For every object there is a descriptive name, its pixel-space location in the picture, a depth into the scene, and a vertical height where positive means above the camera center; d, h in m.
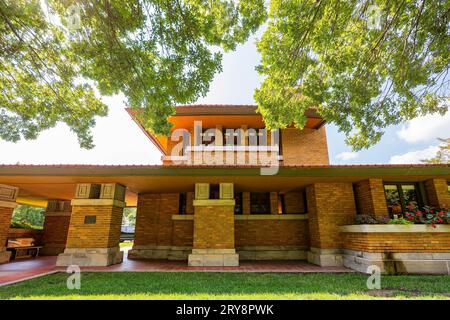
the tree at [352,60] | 5.02 +4.08
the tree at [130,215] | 50.64 +1.15
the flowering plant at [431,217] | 6.82 +0.11
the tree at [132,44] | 4.51 +3.96
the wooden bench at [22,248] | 10.57 -1.37
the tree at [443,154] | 22.21 +6.70
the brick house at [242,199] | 7.15 +0.86
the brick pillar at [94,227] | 7.95 -0.26
